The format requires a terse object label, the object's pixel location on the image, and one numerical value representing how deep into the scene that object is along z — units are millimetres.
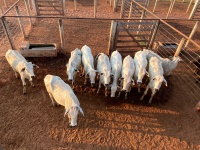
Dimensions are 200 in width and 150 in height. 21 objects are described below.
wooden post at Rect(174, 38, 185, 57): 6992
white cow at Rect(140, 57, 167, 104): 5992
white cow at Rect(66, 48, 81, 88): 6234
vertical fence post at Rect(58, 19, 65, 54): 7667
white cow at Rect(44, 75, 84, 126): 4879
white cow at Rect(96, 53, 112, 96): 6086
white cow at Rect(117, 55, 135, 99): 6031
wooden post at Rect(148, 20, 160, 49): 8039
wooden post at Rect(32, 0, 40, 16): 12580
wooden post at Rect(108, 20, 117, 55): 7891
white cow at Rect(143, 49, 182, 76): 7062
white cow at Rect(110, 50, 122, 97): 6131
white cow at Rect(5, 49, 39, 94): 6238
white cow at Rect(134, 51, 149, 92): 6279
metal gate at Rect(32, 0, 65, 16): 12751
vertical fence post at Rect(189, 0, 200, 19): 12648
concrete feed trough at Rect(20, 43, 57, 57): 7955
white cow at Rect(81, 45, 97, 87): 6264
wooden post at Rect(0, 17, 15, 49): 7196
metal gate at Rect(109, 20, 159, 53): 7953
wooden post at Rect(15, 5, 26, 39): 8916
